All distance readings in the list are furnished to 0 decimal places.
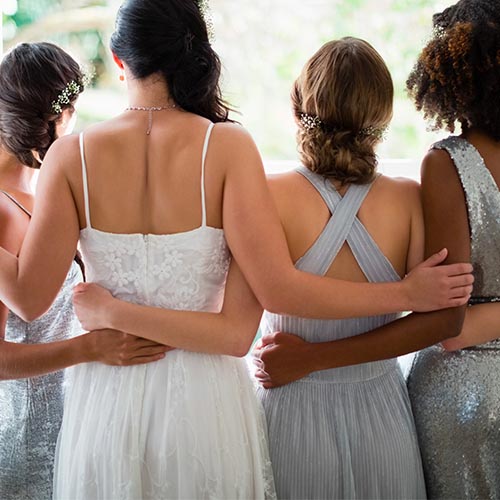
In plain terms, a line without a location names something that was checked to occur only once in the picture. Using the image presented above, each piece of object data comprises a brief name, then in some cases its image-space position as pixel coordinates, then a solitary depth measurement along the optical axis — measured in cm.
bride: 245
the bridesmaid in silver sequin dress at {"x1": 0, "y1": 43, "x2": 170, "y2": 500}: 262
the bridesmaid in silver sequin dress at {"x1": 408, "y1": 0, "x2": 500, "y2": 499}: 258
